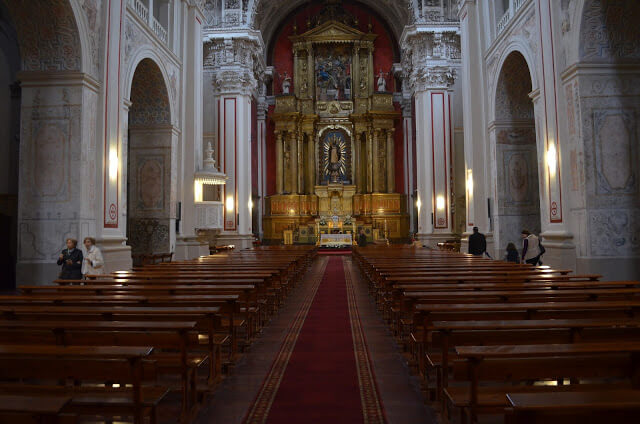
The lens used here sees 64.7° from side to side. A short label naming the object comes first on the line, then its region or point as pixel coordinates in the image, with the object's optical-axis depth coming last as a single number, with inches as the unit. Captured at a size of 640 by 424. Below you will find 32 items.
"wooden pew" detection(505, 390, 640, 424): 67.0
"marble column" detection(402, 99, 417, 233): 1017.5
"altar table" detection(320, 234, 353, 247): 924.0
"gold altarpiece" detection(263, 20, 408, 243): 1007.6
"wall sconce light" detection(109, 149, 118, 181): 372.8
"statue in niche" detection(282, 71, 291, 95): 1061.8
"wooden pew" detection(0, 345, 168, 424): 96.9
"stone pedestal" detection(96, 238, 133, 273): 354.6
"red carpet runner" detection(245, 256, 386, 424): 137.2
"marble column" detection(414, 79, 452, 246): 746.2
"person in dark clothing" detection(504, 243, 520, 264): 414.3
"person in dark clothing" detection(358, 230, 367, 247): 807.7
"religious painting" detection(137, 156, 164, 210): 502.0
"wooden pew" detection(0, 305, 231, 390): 143.9
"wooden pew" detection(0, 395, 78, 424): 67.0
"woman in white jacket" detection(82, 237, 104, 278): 297.9
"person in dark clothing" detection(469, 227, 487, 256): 466.3
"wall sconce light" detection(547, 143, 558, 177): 373.4
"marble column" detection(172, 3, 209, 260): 540.1
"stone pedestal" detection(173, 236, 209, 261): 522.9
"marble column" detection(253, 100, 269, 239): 1027.9
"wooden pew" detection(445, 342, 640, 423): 94.2
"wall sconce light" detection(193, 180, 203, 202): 574.1
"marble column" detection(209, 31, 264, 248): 743.1
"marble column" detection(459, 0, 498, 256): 537.3
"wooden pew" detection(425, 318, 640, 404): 121.6
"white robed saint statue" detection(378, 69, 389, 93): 1048.2
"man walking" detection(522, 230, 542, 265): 377.3
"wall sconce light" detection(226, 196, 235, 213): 730.2
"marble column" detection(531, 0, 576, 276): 354.9
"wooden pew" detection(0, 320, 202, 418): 122.1
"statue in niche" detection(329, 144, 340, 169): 1072.8
